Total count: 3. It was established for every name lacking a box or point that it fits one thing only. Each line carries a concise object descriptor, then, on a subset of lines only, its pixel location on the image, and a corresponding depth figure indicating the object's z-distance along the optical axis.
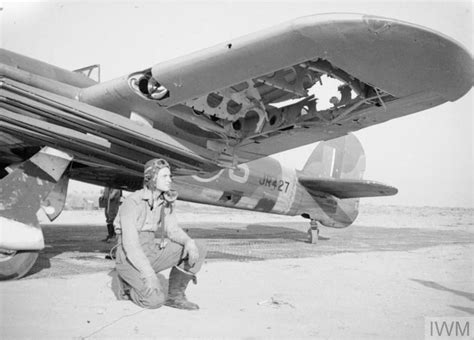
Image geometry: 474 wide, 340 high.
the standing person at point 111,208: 8.77
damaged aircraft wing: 3.39
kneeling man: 3.30
